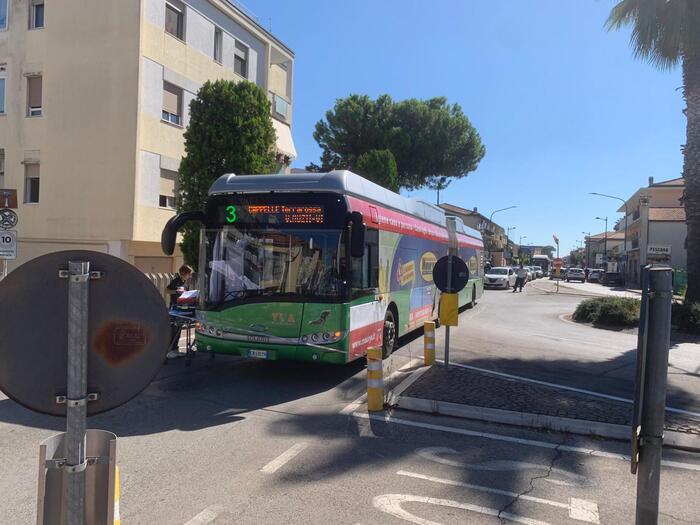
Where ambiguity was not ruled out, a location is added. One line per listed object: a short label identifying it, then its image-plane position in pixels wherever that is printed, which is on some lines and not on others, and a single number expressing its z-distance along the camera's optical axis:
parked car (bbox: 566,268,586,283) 63.72
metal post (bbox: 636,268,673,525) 2.69
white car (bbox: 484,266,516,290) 40.41
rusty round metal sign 2.04
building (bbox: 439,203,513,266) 91.06
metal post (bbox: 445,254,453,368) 8.99
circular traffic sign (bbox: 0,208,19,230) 12.16
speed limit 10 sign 11.97
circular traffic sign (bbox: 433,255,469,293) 9.07
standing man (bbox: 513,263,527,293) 38.59
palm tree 15.51
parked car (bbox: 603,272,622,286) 54.91
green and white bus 8.04
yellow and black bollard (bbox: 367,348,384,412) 6.89
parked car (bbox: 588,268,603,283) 64.60
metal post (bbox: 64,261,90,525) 2.01
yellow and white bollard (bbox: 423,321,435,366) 9.46
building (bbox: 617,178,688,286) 41.47
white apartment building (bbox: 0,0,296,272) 18.22
